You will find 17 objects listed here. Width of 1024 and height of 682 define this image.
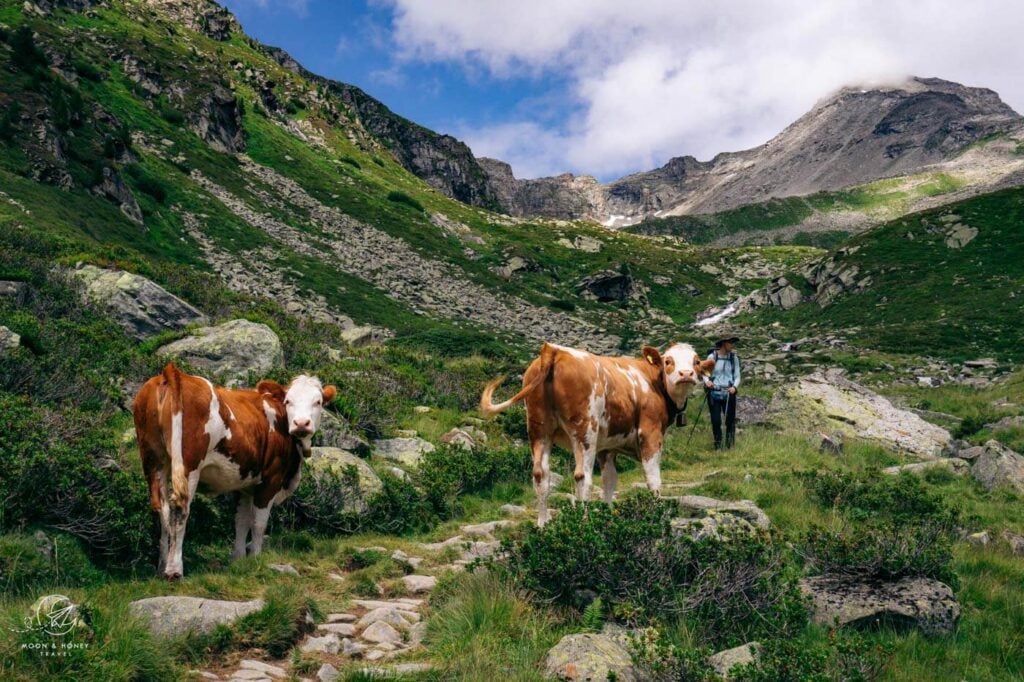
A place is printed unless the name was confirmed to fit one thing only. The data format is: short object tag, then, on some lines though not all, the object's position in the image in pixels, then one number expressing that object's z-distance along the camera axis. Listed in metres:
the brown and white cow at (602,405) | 7.99
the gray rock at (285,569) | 6.90
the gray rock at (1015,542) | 8.04
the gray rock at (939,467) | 12.09
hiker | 14.77
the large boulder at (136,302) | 15.23
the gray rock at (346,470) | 9.25
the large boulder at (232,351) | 13.37
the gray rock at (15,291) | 13.46
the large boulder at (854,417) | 15.82
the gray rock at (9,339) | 9.94
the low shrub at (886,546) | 6.04
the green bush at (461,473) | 10.48
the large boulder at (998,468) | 11.27
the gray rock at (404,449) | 12.27
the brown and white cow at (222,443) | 6.24
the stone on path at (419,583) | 7.09
